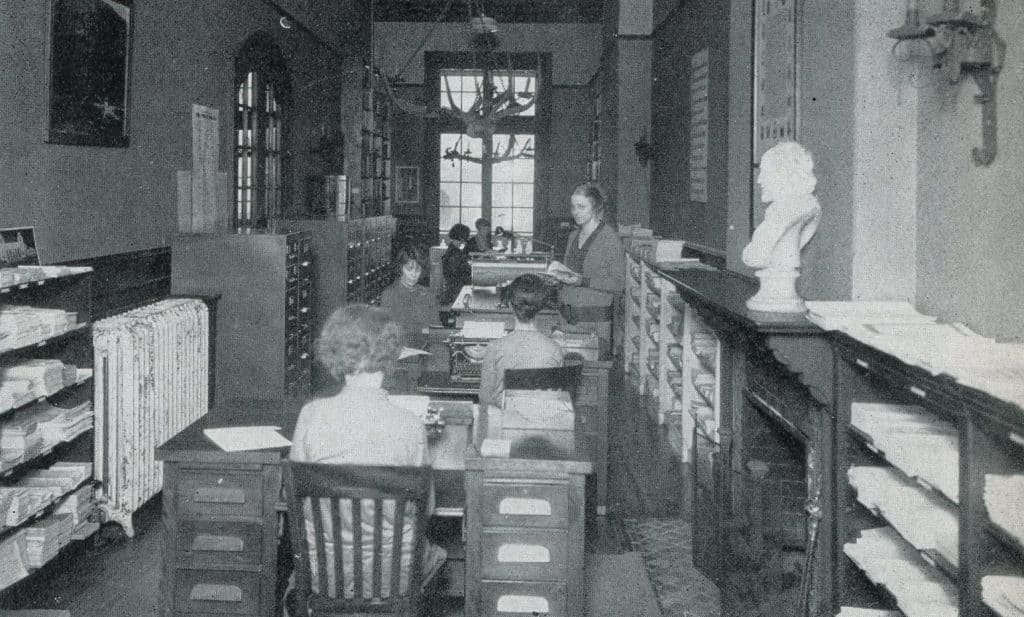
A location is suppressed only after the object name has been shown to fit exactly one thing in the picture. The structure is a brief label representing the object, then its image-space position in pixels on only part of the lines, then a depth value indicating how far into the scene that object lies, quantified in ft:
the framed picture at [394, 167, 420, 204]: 58.13
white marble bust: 12.17
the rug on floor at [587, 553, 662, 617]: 14.67
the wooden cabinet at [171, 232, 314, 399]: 24.09
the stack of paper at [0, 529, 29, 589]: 13.92
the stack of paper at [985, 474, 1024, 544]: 7.42
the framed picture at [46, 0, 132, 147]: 17.93
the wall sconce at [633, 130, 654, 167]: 41.78
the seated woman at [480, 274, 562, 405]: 15.72
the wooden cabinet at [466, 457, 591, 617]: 11.35
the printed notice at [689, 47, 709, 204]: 29.94
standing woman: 23.53
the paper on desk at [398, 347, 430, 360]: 18.86
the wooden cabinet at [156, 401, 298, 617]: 11.69
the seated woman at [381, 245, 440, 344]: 24.44
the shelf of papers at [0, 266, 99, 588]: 13.99
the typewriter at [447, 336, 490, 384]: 17.84
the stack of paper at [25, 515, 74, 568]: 14.53
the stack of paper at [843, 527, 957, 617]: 8.91
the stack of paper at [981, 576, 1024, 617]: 7.32
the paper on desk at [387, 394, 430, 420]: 12.97
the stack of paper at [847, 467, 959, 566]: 8.67
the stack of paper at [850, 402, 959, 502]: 8.63
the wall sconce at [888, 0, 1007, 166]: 9.95
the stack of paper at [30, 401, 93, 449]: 15.14
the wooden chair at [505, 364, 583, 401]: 14.46
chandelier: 36.40
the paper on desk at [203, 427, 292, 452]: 11.91
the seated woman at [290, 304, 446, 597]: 10.28
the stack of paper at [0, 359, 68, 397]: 14.42
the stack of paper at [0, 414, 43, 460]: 14.10
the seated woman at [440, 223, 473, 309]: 39.17
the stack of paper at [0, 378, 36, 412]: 13.67
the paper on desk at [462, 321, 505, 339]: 19.07
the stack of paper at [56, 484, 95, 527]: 15.64
